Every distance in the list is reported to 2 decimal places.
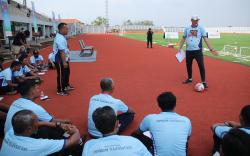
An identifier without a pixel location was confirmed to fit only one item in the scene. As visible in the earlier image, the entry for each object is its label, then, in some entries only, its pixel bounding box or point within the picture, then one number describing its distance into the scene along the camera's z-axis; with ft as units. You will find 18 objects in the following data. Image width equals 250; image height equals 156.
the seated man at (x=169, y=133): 8.25
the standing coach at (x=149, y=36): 56.36
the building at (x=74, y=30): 126.04
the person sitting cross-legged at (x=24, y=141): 6.83
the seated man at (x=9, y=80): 19.13
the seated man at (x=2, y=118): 11.71
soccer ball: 19.15
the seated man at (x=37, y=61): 28.56
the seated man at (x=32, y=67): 26.56
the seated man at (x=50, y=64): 29.86
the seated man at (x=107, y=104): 10.75
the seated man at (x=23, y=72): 20.37
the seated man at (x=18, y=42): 33.53
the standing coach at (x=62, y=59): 17.54
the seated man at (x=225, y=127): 7.79
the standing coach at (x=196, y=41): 19.88
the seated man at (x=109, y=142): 6.03
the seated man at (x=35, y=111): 9.24
